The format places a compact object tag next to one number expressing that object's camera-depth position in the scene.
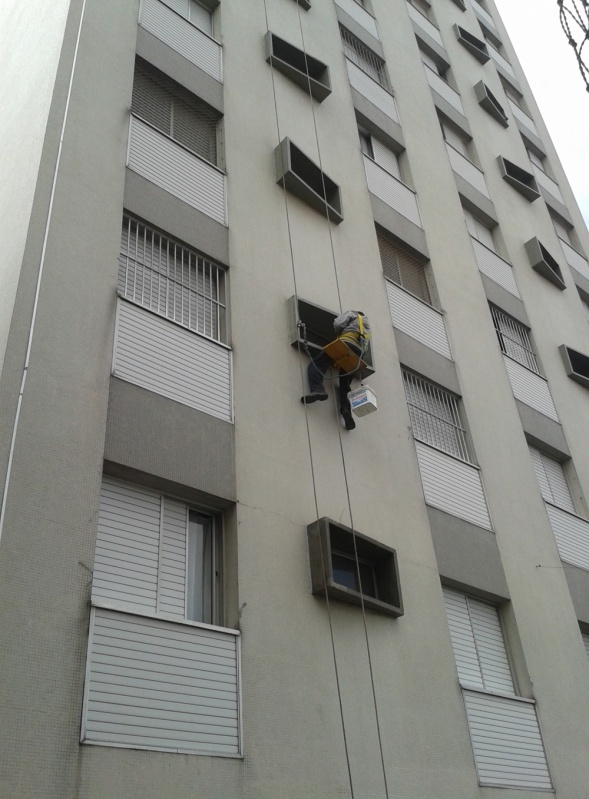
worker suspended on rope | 9.70
